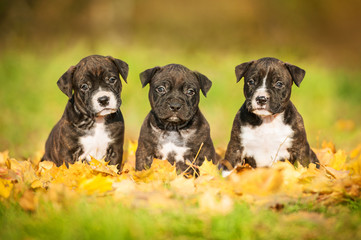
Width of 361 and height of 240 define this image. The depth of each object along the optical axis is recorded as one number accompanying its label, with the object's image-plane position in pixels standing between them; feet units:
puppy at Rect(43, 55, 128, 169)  18.42
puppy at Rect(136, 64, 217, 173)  18.28
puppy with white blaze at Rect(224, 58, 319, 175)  18.02
